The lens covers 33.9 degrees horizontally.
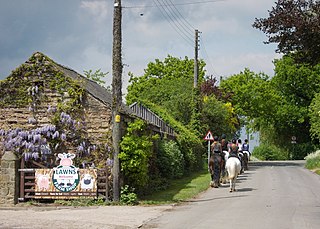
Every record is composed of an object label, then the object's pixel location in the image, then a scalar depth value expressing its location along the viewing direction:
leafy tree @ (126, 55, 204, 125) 41.19
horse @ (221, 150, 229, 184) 24.49
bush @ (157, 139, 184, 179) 23.63
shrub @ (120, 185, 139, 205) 17.12
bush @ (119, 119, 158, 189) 17.50
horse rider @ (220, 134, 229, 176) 23.35
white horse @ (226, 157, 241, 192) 20.36
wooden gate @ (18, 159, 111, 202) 17.22
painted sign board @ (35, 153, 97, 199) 17.25
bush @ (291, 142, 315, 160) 66.69
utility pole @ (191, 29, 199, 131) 37.72
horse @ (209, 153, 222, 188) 22.02
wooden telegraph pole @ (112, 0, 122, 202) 17.34
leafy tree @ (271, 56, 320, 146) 63.12
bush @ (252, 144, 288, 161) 73.19
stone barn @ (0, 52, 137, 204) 18.19
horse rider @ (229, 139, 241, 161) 21.17
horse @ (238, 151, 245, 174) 29.02
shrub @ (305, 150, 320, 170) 37.56
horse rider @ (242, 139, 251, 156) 30.78
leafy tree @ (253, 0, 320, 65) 13.99
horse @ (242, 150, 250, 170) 31.23
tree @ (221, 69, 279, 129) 49.66
